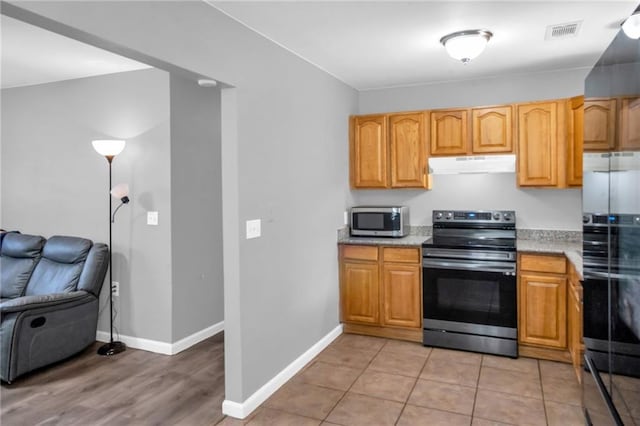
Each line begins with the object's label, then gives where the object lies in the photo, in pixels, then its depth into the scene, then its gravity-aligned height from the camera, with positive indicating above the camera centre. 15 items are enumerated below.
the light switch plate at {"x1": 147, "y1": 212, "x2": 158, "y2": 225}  3.75 -0.06
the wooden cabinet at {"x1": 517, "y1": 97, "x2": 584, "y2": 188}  3.58 +0.55
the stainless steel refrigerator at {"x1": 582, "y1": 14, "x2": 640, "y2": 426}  1.24 -0.11
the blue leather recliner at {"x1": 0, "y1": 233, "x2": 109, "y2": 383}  3.17 -0.71
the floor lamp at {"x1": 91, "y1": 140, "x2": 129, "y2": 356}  3.57 -0.11
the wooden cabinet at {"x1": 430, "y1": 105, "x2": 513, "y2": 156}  3.84 +0.71
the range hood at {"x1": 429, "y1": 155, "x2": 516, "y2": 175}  3.81 +0.40
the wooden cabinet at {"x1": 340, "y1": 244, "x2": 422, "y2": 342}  3.95 -0.78
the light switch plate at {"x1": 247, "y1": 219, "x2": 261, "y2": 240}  2.81 -0.12
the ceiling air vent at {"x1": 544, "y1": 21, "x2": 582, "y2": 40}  2.85 +1.21
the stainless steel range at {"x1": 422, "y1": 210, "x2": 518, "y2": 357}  3.59 -0.74
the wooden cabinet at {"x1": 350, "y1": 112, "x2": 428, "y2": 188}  4.18 +0.58
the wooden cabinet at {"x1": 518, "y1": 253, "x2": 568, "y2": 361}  3.43 -0.77
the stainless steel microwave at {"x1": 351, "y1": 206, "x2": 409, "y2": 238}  4.20 -0.12
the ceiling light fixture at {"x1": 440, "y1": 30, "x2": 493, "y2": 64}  2.91 +1.14
